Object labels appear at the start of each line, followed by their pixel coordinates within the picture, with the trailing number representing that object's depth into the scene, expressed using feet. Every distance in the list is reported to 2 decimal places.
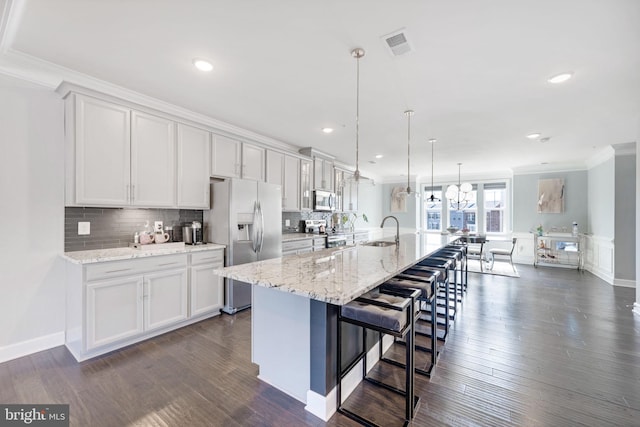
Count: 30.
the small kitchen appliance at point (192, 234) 11.10
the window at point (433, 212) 27.86
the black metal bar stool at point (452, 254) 10.85
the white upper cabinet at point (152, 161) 9.29
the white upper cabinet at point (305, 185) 16.76
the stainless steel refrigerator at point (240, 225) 11.09
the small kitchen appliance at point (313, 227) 17.91
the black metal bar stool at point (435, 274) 7.70
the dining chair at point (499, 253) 19.21
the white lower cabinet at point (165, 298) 8.76
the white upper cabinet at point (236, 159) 11.85
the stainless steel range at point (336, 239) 17.23
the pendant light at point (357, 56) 6.86
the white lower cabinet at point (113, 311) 7.60
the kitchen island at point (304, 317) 4.95
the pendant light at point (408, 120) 10.88
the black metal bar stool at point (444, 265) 9.12
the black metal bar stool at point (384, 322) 5.01
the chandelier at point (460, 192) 19.42
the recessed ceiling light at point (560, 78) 7.93
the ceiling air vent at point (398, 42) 6.22
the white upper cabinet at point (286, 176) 14.60
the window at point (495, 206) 25.00
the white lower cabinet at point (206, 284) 10.09
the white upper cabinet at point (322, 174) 17.89
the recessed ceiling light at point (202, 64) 7.41
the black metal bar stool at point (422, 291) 6.36
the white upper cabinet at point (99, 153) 8.09
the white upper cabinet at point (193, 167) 10.59
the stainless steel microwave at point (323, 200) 17.99
